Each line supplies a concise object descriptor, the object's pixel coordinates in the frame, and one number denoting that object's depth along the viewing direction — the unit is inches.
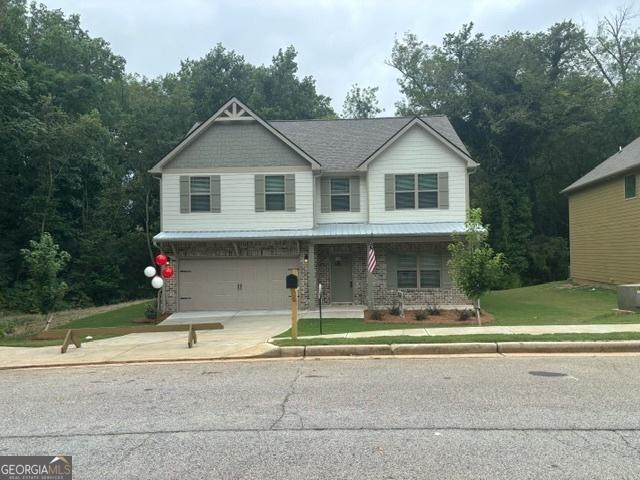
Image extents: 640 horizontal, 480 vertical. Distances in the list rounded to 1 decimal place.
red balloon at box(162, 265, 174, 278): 721.0
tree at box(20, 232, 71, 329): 690.2
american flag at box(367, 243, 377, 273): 750.5
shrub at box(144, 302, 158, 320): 822.3
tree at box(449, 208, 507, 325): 617.0
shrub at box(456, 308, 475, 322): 707.6
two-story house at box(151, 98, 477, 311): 846.5
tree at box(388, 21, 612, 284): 1536.7
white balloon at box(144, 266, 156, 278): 652.1
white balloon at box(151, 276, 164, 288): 668.1
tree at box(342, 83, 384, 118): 2090.3
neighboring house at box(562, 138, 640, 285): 974.4
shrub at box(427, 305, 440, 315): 750.5
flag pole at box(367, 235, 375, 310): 808.3
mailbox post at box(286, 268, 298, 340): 471.5
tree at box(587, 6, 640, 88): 1861.5
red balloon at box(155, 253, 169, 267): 705.6
